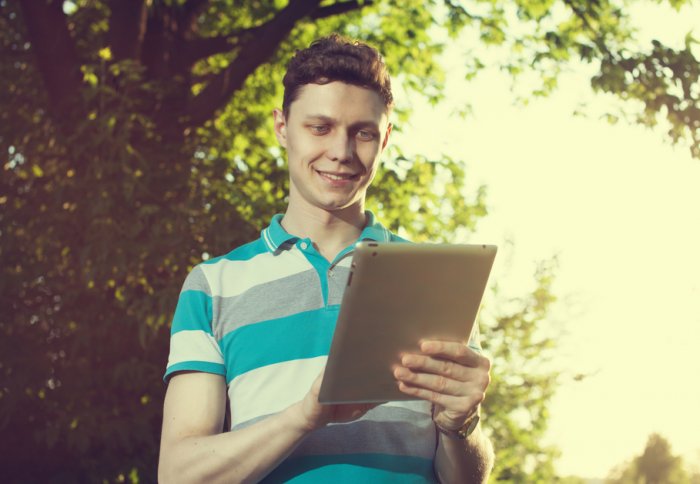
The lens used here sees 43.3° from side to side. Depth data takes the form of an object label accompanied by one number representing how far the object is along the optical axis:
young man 1.95
